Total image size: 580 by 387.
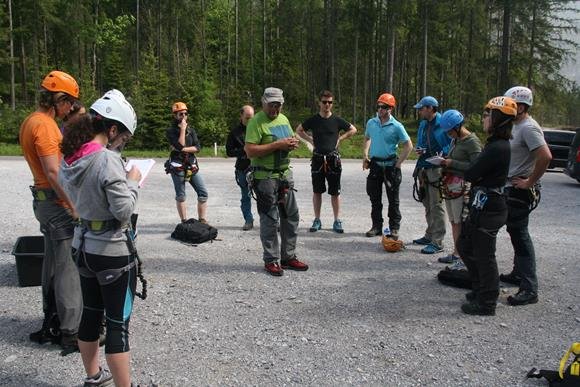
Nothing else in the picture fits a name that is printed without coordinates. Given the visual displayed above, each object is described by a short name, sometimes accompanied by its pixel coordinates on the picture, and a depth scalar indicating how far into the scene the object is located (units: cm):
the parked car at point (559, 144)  1592
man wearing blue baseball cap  643
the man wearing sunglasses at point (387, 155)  696
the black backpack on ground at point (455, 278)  513
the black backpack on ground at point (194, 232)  683
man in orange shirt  357
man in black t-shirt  748
